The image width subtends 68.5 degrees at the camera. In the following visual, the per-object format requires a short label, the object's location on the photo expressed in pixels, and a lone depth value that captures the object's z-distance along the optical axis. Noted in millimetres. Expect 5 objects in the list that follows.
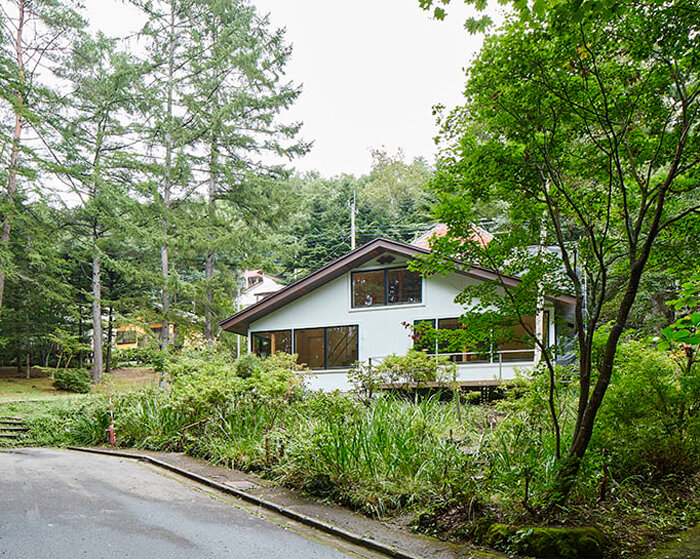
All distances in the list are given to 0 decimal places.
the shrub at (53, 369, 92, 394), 22656
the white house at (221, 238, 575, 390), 15719
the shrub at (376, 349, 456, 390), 9977
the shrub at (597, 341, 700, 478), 4660
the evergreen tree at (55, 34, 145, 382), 21453
